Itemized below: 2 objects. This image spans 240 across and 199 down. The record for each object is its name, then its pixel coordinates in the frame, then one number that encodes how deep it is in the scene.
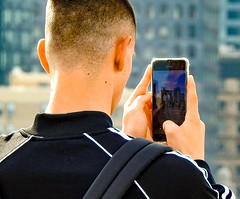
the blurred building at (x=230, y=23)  182.50
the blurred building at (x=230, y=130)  153.62
